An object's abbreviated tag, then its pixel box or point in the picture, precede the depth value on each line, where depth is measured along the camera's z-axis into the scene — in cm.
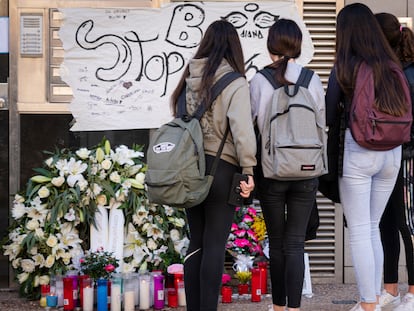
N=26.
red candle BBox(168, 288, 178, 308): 1043
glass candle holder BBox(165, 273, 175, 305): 1066
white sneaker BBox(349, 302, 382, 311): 907
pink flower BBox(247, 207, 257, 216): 1131
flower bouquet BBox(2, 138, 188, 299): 1055
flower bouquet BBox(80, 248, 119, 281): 1021
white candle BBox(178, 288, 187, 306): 1044
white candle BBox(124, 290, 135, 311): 1014
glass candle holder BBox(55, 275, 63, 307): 1041
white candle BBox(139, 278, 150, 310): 1030
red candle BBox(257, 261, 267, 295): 1081
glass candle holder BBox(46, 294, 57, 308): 1033
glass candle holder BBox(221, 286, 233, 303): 1070
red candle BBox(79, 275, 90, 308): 1020
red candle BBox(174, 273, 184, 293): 1045
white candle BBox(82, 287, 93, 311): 1014
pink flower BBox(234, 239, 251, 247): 1091
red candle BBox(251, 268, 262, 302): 1070
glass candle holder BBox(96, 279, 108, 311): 1011
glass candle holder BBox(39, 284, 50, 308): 1046
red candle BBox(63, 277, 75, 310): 1020
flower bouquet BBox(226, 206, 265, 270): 1095
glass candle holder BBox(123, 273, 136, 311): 1014
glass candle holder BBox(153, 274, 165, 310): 1032
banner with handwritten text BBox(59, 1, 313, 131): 1154
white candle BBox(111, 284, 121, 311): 1005
